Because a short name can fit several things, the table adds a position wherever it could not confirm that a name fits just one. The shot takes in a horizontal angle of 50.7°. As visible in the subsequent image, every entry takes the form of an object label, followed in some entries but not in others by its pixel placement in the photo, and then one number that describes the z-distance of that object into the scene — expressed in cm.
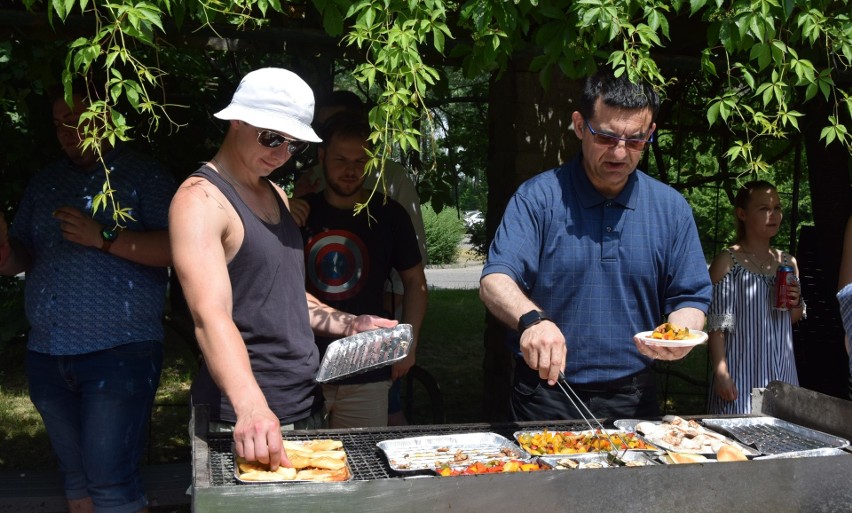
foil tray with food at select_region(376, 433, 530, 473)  233
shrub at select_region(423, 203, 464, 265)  2344
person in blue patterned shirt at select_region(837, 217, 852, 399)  365
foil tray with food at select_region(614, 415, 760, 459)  247
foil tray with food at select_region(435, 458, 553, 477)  219
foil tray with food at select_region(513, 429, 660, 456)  246
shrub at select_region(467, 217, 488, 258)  1214
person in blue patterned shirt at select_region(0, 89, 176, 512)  323
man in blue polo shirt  276
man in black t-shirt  339
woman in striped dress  401
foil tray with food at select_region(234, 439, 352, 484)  207
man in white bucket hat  221
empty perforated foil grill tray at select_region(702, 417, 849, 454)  258
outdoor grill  189
